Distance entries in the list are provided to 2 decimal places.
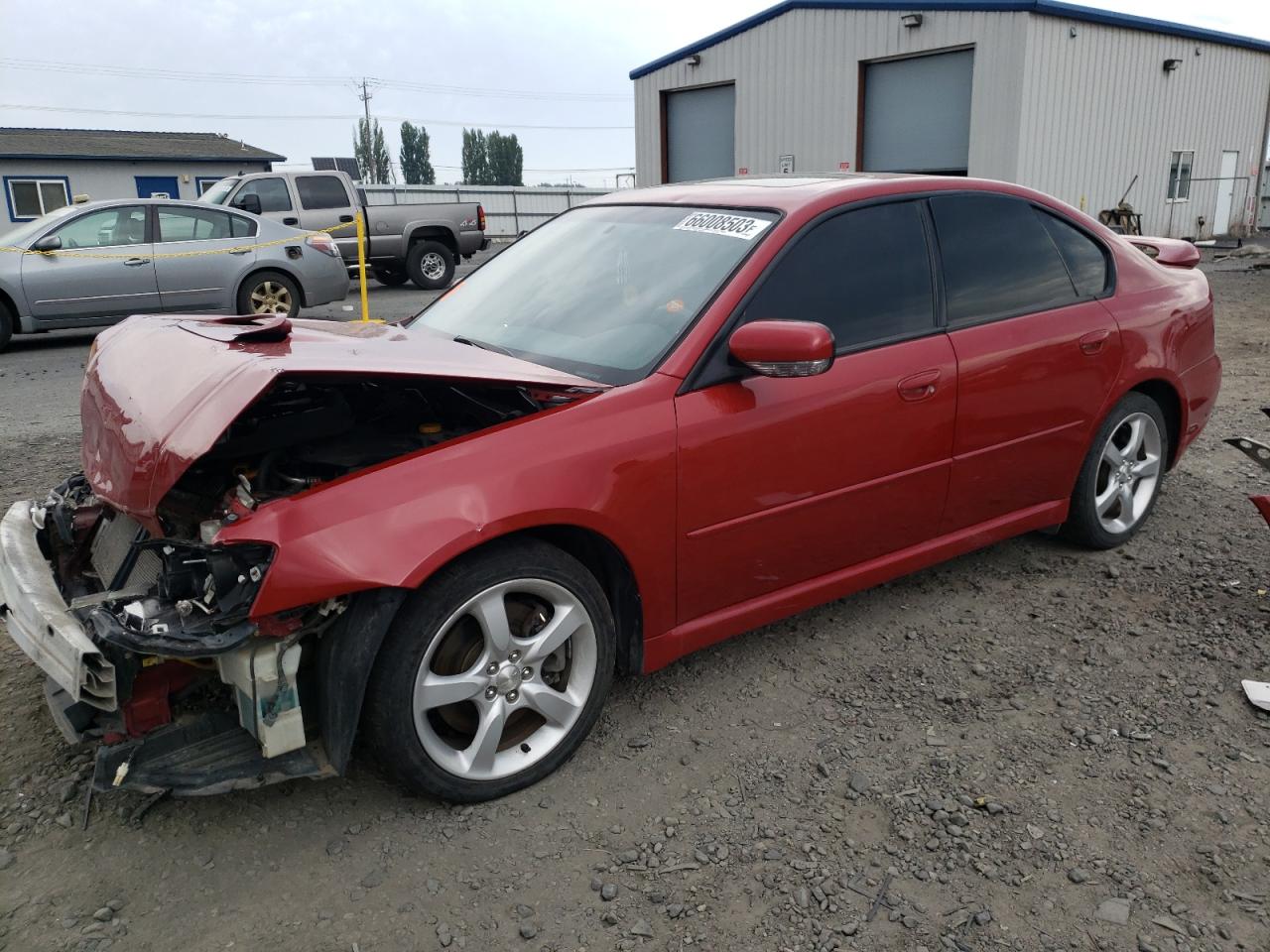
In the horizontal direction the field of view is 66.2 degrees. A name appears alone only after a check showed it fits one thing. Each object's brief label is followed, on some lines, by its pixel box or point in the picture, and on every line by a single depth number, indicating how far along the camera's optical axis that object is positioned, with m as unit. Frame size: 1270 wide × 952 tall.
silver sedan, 10.53
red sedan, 2.41
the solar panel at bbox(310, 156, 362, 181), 22.34
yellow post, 8.16
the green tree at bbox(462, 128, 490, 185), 86.75
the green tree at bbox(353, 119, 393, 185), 79.11
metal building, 18.81
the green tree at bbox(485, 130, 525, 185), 86.75
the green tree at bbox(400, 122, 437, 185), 87.06
